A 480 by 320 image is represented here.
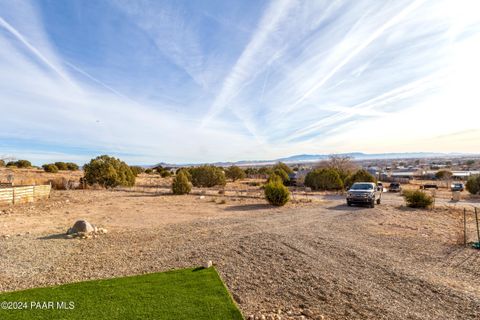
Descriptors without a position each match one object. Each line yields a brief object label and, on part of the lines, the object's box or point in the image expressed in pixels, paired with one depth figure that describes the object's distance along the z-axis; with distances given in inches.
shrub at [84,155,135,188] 1141.1
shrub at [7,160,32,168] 2256.4
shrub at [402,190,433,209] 676.7
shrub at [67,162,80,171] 2408.7
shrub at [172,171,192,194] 981.2
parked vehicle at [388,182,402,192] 1296.3
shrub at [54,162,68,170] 2250.4
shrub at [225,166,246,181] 2024.6
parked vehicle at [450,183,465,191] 1259.4
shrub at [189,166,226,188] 1406.3
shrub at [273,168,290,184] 1681.8
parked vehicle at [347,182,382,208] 680.4
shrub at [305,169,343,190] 1358.3
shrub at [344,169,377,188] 1255.5
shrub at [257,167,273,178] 2196.7
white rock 243.1
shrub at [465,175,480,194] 1095.3
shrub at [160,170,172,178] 2156.3
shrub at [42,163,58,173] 1884.8
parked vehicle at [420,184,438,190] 1378.0
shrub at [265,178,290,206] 722.8
